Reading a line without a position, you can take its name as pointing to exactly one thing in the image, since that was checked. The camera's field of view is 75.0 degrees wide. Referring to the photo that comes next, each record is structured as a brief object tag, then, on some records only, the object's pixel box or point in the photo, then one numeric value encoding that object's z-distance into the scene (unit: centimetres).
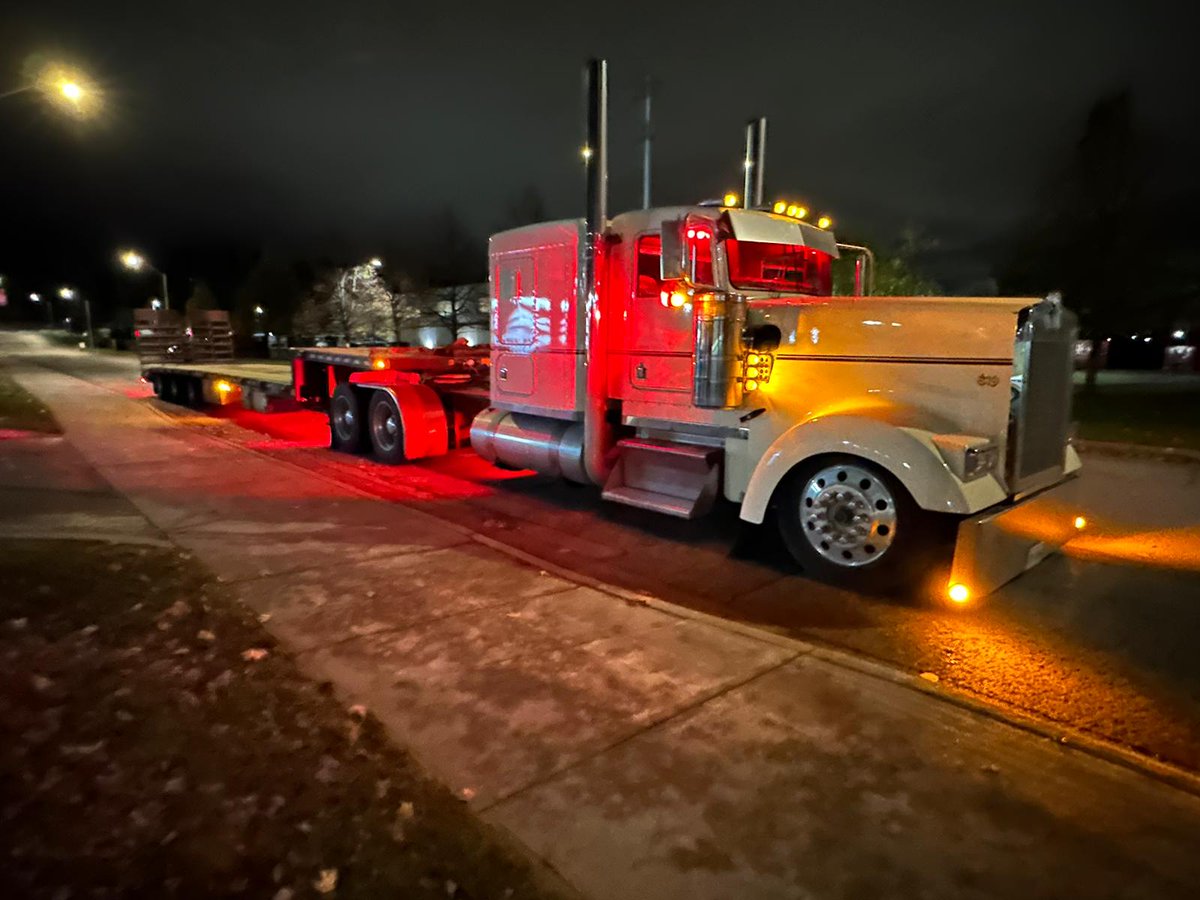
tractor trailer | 519
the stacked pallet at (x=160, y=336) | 2272
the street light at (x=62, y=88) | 1188
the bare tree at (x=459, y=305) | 3066
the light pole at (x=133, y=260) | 3847
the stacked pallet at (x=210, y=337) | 2455
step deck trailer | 1023
